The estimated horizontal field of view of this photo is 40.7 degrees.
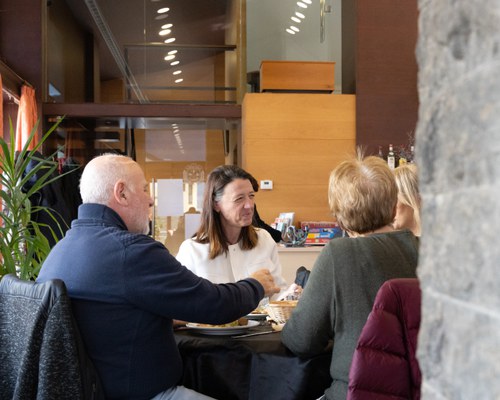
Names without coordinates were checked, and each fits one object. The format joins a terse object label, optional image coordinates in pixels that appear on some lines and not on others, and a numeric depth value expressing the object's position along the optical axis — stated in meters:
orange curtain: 6.71
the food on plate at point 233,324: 2.40
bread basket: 2.55
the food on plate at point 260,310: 2.75
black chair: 1.77
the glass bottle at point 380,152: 7.44
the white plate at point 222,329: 2.34
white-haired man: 1.95
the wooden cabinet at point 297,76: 7.39
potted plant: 3.09
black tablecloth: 2.15
